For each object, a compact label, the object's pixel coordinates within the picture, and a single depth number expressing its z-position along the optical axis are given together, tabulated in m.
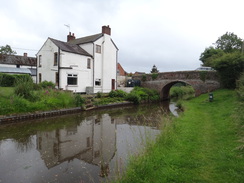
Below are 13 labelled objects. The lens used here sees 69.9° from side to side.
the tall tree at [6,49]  38.62
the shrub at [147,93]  22.71
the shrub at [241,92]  8.82
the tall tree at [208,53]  38.38
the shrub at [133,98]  20.32
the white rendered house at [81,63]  18.03
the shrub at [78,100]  14.64
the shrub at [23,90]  12.16
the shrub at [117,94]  19.79
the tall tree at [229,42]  38.72
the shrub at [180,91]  29.88
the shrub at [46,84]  16.58
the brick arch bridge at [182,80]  21.45
